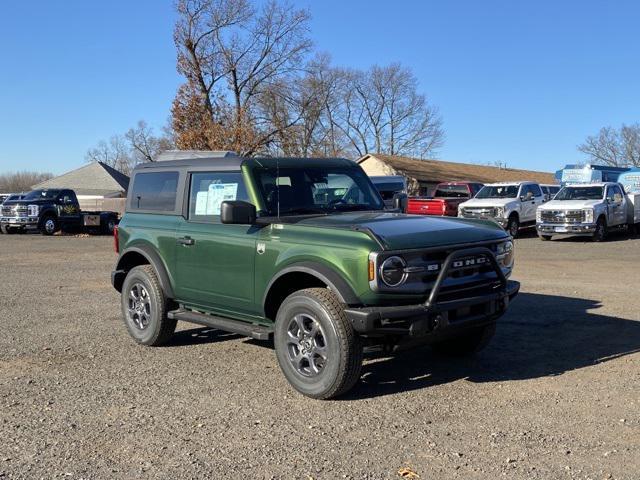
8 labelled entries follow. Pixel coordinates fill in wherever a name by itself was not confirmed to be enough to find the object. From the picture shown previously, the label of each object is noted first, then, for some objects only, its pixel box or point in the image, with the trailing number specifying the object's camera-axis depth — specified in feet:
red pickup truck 83.20
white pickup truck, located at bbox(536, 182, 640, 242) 69.15
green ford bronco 16.38
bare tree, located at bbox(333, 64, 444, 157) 241.55
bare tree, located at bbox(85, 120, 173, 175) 168.72
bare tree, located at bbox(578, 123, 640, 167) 253.03
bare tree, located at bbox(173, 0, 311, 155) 122.93
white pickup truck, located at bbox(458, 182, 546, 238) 75.51
